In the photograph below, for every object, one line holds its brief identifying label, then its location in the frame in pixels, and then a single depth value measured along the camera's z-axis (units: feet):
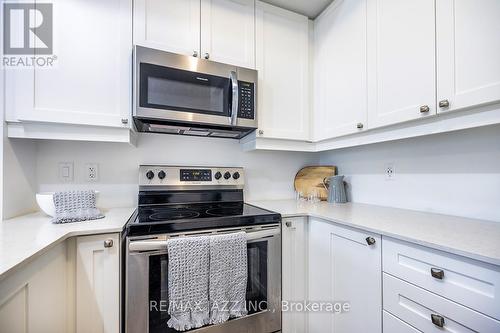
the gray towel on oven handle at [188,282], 3.44
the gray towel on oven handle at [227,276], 3.67
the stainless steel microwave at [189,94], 4.06
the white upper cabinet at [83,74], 3.69
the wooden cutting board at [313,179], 6.15
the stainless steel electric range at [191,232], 3.38
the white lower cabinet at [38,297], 2.20
